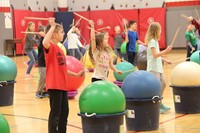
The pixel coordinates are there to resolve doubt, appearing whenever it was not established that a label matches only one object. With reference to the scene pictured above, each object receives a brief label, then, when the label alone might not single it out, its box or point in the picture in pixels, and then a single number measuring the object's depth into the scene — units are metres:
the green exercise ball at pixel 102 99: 5.75
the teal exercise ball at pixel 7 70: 9.27
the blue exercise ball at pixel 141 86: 6.65
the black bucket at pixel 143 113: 6.69
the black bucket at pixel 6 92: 9.38
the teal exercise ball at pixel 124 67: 10.90
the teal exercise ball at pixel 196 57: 13.43
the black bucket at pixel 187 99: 7.77
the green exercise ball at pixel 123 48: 18.00
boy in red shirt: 5.86
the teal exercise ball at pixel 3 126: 4.82
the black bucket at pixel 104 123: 5.77
